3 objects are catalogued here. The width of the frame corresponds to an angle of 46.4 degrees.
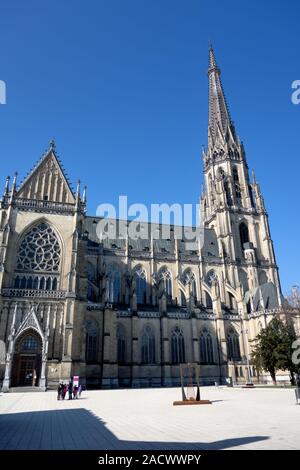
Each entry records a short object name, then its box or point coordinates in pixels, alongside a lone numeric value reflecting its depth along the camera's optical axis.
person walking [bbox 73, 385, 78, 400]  26.70
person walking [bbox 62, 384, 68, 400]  25.04
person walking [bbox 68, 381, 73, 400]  25.42
